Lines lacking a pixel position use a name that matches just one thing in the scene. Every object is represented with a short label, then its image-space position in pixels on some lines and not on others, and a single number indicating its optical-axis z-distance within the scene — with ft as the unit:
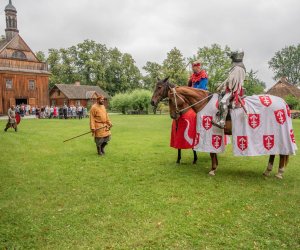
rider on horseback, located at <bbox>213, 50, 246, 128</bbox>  21.76
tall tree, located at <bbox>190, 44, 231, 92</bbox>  186.17
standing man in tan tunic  32.19
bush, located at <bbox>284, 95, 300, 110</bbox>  140.72
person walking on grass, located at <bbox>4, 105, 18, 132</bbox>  58.34
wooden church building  128.36
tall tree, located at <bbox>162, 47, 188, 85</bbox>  207.51
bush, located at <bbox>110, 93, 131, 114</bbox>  163.19
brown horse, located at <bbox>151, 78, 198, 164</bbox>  28.16
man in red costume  26.24
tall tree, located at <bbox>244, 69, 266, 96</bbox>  155.84
